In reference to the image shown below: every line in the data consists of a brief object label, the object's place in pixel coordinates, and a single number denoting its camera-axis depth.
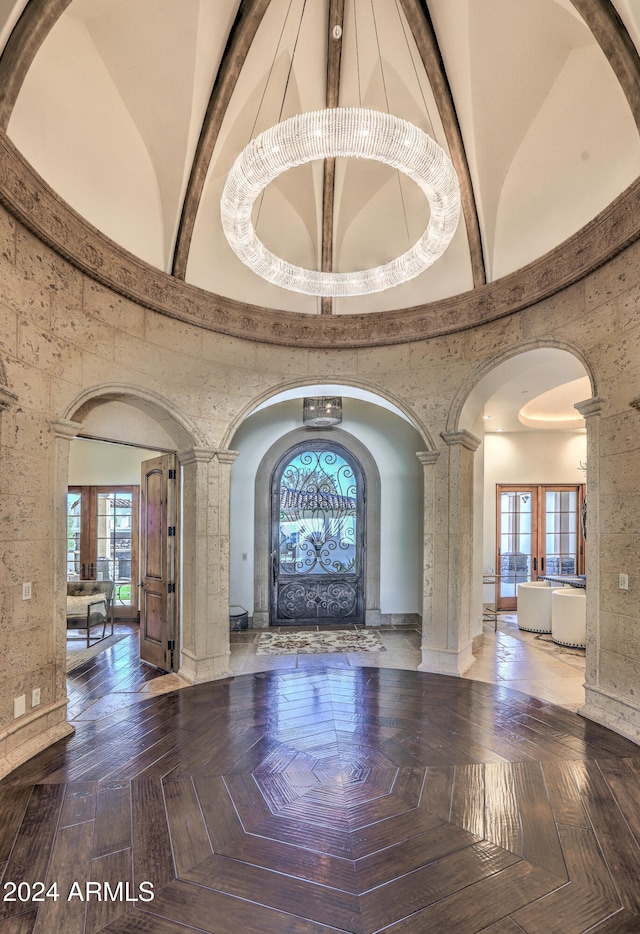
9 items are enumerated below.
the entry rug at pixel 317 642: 6.50
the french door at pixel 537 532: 9.70
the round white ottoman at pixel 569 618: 6.53
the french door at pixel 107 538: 8.30
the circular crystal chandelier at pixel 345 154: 2.91
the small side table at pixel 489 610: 8.02
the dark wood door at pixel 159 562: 5.64
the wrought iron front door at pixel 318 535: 7.92
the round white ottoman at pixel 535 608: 7.41
